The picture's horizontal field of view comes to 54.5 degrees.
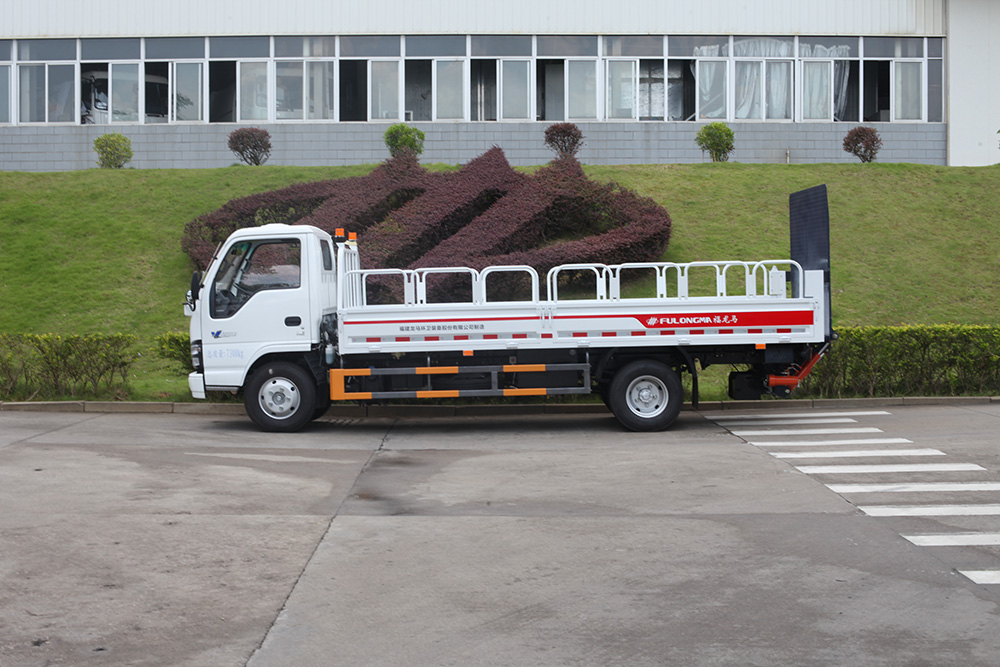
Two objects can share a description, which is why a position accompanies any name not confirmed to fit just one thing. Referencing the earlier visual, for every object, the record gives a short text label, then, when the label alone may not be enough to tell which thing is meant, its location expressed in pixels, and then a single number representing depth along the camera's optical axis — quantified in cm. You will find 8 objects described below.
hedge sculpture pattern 1828
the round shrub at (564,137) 2606
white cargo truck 1159
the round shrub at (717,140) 2705
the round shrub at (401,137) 2595
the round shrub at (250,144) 2623
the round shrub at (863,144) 2673
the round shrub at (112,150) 2625
